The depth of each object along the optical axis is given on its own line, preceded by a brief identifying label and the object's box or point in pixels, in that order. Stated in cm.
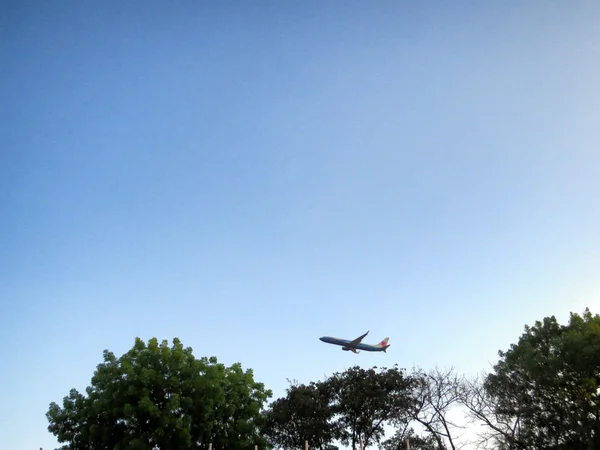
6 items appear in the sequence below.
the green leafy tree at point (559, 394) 2403
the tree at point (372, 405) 3034
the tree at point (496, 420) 2364
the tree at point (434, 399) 2761
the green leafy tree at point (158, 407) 2225
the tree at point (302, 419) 3017
